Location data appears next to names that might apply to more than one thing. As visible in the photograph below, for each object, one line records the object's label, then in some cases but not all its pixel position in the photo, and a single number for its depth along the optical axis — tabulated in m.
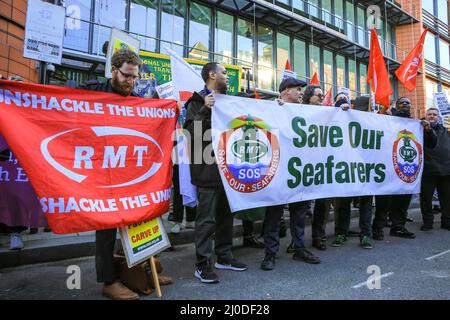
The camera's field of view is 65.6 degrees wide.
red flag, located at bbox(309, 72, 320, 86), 10.40
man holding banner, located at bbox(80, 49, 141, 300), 2.85
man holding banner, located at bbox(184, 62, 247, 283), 3.32
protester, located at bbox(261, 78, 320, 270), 3.72
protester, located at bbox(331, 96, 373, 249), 4.70
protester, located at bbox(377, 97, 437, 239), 5.52
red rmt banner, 2.59
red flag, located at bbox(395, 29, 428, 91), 7.60
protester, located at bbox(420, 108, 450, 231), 5.93
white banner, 3.60
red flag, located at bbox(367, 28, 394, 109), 5.92
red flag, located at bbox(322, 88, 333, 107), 9.10
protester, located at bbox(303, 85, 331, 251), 4.58
